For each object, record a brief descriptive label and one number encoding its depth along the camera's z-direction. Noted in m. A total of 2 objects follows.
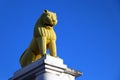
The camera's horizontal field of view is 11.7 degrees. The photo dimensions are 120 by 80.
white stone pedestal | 14.53
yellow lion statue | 15.65
